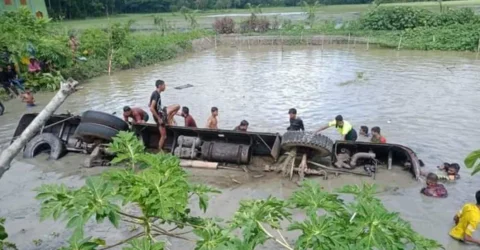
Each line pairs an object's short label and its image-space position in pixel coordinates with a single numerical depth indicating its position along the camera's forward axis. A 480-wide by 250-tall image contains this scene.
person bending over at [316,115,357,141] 10.07
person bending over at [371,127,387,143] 10.09
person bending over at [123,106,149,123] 10.78
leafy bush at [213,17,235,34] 38.16
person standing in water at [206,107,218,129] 11.10
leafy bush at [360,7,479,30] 33.06
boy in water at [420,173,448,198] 8.45
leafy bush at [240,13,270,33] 39.00
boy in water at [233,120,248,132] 10.41
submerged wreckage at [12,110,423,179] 9.38
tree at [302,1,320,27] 39.40
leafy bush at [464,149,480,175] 2.86
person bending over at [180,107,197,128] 10.84
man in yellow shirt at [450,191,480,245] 6.51
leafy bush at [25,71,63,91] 18.67
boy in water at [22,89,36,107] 16.27
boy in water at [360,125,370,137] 11.49
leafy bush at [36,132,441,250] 3.16
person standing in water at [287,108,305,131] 10.40
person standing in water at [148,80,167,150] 10.20
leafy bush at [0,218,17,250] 4.54
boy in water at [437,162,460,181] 9.21
